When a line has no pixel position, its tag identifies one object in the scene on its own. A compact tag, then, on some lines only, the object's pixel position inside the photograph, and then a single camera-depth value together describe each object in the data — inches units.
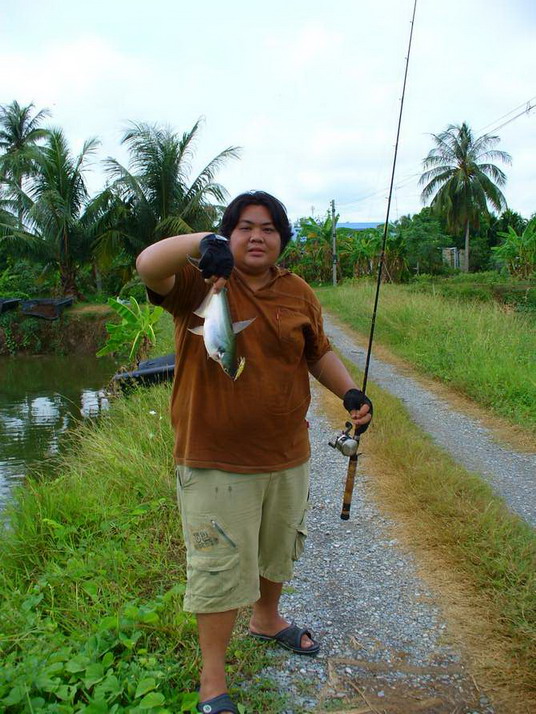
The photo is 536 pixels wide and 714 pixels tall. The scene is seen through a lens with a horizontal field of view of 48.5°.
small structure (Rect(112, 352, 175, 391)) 342.0
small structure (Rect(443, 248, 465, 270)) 1640.0
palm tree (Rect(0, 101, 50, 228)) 1280.8
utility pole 1224.4
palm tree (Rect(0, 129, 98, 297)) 931.3
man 79.9
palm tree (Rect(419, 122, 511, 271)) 1398.9
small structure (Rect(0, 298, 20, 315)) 931.7
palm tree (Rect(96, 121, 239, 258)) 876.6
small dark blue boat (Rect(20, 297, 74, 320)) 925.8
